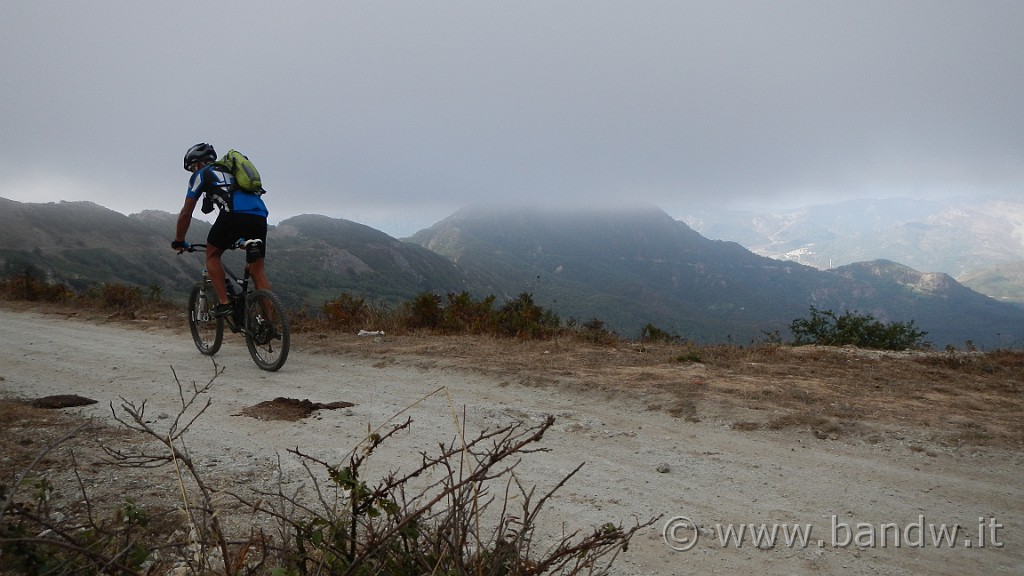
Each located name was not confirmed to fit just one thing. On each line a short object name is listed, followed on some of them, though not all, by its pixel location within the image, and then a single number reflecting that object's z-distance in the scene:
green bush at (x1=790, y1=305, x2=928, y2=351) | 11.22
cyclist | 6.52
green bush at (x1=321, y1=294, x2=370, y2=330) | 9.91
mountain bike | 6.56
